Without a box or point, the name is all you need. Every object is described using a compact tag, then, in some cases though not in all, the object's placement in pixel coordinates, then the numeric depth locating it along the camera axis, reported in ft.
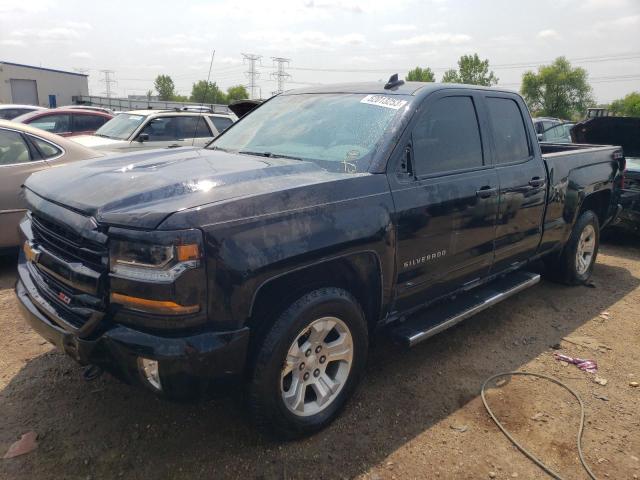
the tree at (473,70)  235.40
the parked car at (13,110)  35.04
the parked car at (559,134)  41.13
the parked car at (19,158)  16.08
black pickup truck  7.34
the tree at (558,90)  256.52
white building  139.07
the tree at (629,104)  225.31
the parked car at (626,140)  22.33
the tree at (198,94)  238.15
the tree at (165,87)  301.14
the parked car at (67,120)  33.60
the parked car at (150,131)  29.50
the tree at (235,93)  285.80
